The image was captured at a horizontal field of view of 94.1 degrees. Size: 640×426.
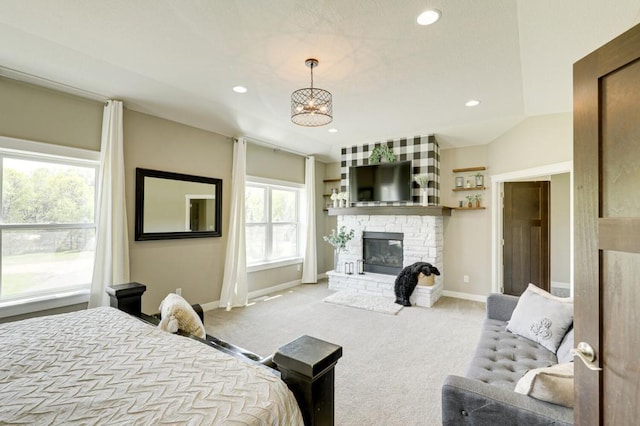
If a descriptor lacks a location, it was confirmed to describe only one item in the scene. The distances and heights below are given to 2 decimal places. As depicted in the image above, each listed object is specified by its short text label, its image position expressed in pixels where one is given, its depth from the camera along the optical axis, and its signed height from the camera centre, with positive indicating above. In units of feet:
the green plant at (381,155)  17.31 +3.59
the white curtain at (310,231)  20.22 -1.08
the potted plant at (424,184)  16.22 +1.74
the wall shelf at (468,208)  16.28 +0.45
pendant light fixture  8.84 +3.35
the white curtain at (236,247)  14.82 -1.63
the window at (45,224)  9.23 -0.32
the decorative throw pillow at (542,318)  6.97 -2.53
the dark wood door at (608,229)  2.89 -0.12
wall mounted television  16.88 +1.97
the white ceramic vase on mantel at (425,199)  16.20 +0.92
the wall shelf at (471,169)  16.40 +2.62
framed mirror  12.07 +0.40
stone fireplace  16.34 -1.89
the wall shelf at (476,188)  16.22 +1.53
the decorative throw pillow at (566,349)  6.13 -2.85
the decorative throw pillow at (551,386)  4.10 -2.37
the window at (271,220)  17.37 -0.33
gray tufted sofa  4.11 -2.94
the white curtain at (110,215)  10.51 -0.03
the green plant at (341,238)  18.74 -1.45
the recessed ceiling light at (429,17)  6.51 +4.47
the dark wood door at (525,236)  17.16 -1.14
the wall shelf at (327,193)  22.36 +1.69
